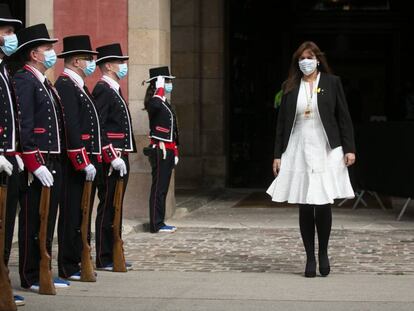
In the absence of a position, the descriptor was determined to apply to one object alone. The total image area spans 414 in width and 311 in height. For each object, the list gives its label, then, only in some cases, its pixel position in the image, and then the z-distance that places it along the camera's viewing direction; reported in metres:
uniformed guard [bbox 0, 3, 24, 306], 8.23
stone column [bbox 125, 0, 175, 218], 14.91
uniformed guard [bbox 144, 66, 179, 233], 13.90
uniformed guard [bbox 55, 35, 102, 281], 9.53
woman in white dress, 10.14
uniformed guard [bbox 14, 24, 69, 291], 8.86
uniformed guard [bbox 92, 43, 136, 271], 10.56
